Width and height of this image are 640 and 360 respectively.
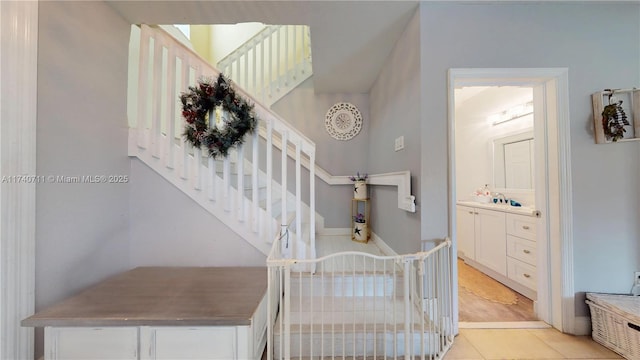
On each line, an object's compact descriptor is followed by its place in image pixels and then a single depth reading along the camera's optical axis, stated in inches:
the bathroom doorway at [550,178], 70.9
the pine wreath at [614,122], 67.7
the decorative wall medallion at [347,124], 139.2
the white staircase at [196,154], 79.9
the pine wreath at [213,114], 77.3
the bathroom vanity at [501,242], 94.1
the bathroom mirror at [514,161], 120.3
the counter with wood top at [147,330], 49.0
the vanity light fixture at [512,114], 116.8
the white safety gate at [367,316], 56.1
